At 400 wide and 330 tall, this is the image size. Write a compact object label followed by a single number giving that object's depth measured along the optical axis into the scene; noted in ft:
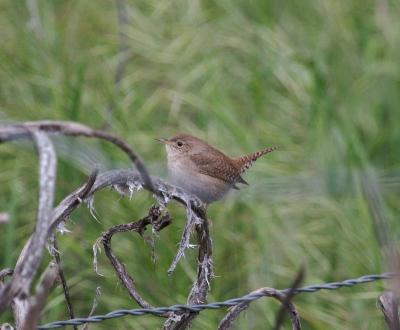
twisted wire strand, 14.49
